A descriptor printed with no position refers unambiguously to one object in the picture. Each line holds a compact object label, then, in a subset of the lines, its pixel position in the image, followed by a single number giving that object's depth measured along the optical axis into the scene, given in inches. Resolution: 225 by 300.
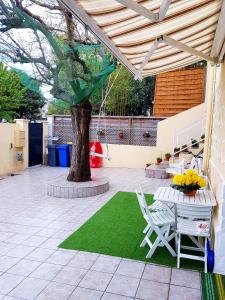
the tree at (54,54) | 283.2
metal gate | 496.7
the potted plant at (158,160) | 472.5
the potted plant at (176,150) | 469.1
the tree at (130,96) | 717.3
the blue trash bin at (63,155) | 511.8
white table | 163.0
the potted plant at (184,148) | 458.5
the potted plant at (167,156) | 475.8
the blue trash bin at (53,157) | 519.2
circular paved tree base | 304.0
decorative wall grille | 528.4
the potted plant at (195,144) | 470.0
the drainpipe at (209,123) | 298.1
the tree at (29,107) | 832.7
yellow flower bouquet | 174.2
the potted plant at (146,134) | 522.1
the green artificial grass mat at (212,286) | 133.8
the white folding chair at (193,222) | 157.2
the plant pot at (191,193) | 176.3
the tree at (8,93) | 635.5
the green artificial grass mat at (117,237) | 172.1
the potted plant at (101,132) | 544.2
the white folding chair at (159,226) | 168.9
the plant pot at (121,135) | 535.2
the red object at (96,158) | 509.7
